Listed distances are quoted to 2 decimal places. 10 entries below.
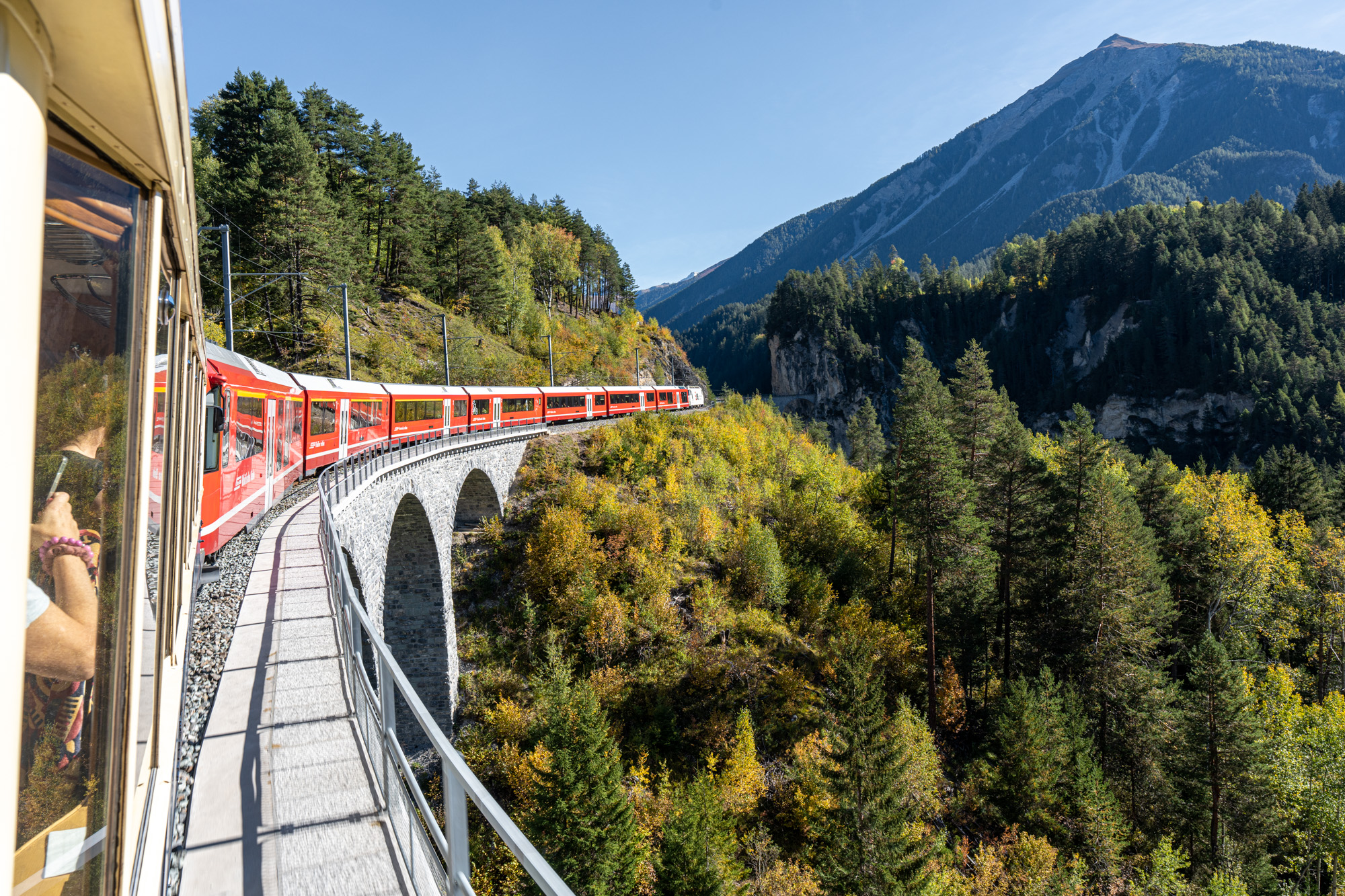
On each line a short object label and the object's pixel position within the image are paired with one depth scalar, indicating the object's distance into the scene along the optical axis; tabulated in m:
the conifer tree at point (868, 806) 16.12
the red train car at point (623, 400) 38.28
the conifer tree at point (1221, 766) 19.58
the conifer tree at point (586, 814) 15.89
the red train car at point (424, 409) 19.50
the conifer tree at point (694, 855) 15.84
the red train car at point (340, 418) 14.41
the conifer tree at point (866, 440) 68.94
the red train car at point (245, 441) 8.46
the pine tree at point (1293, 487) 39.59
